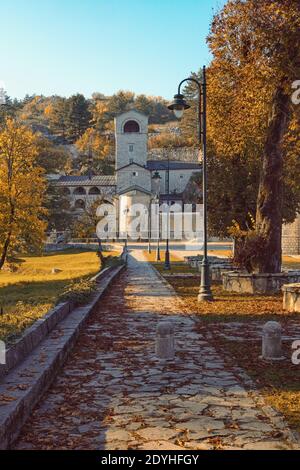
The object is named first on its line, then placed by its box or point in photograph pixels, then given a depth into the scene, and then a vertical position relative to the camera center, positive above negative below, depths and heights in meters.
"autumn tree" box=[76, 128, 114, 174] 118.00 +19.97
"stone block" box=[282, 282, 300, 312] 13.96 -1.81
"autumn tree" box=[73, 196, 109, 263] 64.94 +0.92
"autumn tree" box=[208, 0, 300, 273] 15.82 +4.93
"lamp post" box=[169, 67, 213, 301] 15.87 +1.42
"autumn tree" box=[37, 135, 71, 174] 80.75 +11.64
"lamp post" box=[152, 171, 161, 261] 39.37 +3.95
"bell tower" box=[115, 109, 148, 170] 93.60 +16.12
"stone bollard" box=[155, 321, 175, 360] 8.89 -1.87
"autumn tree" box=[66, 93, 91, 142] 155.12 +33.27
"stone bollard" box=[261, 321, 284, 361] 8.77 -1.87
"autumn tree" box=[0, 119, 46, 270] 31.70 +2.06
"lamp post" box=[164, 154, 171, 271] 33.25 -2.09
